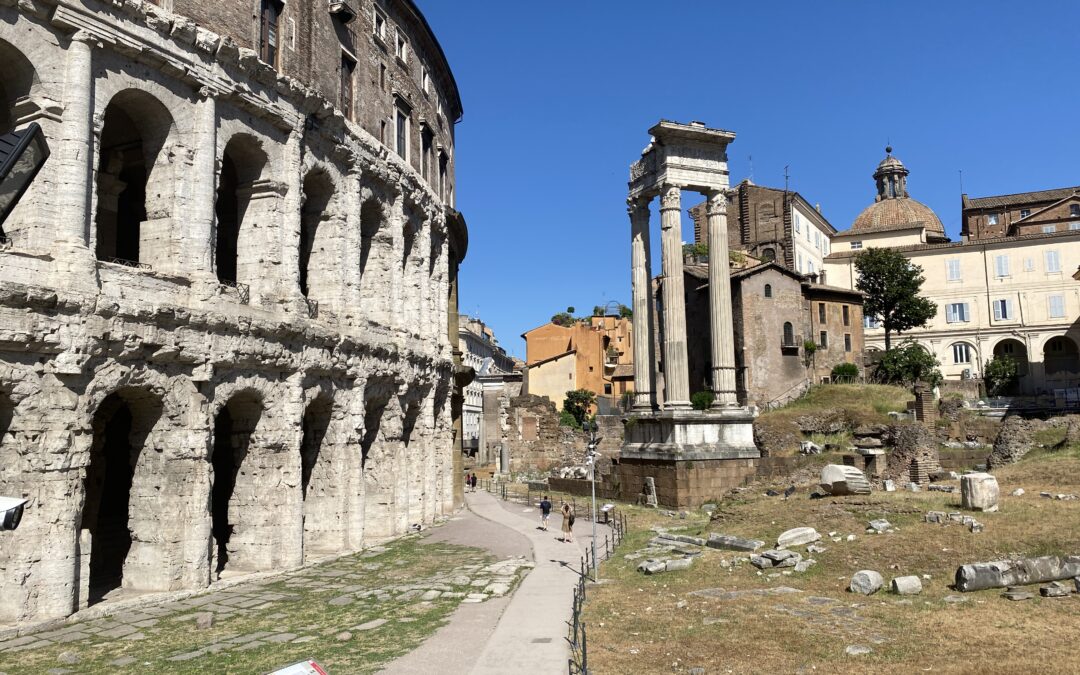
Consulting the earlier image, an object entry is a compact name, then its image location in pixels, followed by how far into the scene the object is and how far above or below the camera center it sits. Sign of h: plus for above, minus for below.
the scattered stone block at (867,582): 14.31 -3.02
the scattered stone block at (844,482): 22.60 -1.93
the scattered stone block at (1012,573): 13.78 -2.81
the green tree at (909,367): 56.75 +3.22
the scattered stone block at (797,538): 18.23 -2.80
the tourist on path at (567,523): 22.66 -2.90
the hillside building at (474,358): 87.88 +8.12
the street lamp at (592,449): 20.23 -0.77
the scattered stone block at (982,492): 18.89 -1.93
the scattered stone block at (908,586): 14.05 -3.04
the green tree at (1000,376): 57.09 +2.45
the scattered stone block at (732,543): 18.73 -3.01
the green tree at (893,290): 61.28 +9.38
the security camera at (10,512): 7.45 -0.75
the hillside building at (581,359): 73.25 +5.61
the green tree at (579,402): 66.50 +1.46
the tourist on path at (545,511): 25.38 -2.88
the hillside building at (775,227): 66.25 +16.04
